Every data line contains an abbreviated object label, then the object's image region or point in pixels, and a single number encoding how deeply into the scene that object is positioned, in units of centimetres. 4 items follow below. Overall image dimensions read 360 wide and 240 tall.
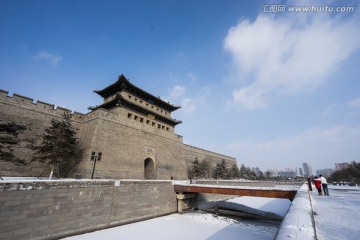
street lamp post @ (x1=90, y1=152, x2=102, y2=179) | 1508
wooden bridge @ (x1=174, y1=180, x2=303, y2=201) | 1135
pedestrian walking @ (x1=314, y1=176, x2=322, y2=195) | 988
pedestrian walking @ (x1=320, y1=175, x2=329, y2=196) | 961
